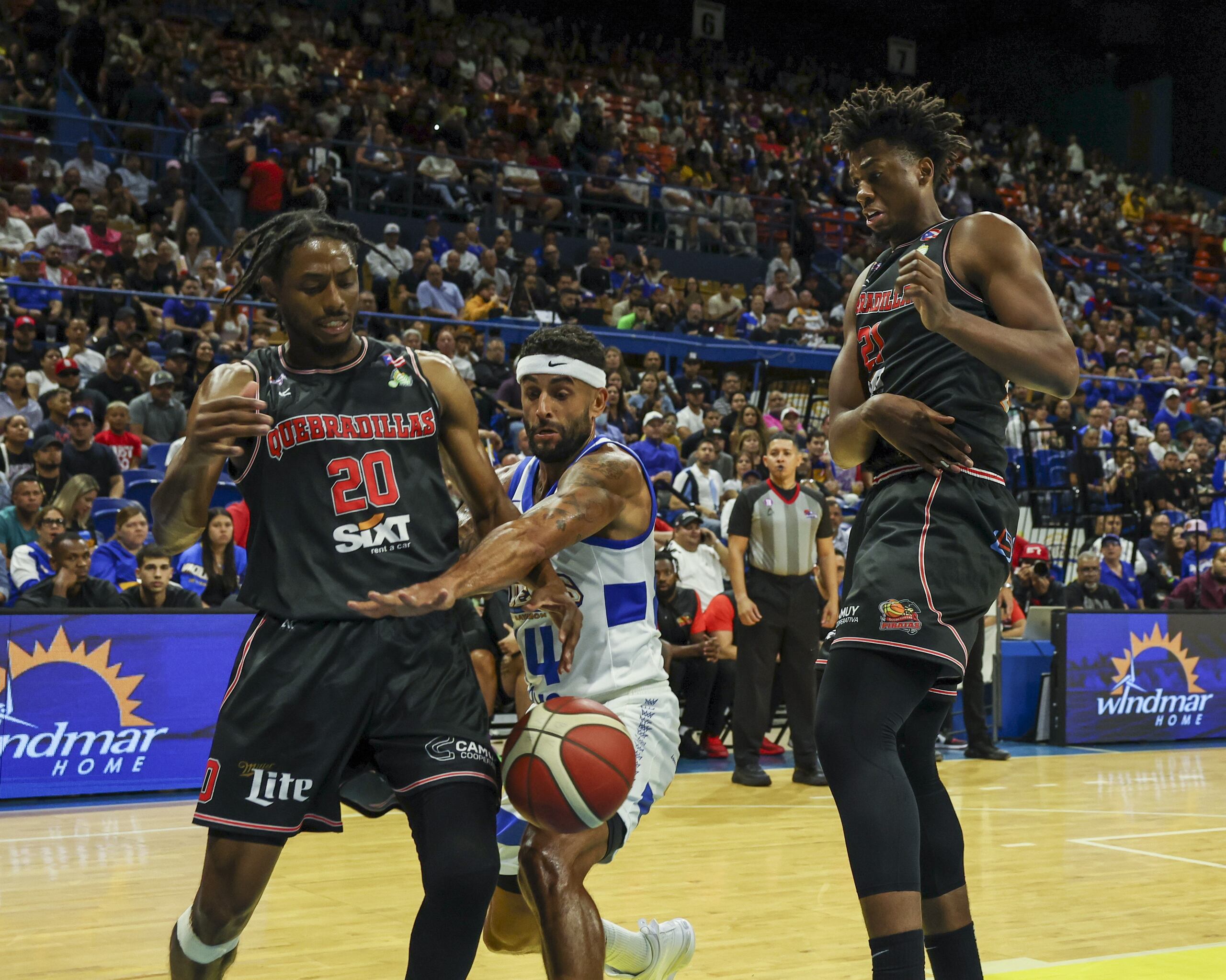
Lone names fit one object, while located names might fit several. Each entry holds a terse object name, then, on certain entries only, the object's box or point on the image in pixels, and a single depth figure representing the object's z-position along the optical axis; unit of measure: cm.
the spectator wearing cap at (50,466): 966
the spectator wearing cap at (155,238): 1348
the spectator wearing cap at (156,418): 1133
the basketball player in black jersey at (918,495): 295
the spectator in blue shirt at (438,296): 1477
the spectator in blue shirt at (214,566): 902
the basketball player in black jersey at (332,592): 304
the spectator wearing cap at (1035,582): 1277
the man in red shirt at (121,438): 1053
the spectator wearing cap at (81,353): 1169
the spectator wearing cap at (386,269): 1477
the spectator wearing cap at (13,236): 1265
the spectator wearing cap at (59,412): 1029
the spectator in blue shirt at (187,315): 1235
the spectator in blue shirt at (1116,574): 1355
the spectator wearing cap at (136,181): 1474
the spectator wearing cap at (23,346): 1127
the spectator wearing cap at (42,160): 1402
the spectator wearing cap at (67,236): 1306
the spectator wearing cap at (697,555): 1047
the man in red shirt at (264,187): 1475
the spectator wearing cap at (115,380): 1127
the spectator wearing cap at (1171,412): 1800
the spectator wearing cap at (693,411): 1418
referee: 905
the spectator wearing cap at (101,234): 1332
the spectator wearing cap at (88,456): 999
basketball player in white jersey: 331
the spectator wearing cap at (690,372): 1538
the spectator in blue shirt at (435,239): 1606
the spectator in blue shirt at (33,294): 1203
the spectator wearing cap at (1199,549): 1467
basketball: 317
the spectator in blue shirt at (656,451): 1255
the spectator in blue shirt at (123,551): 904
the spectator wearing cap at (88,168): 1438
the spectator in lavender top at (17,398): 1062
